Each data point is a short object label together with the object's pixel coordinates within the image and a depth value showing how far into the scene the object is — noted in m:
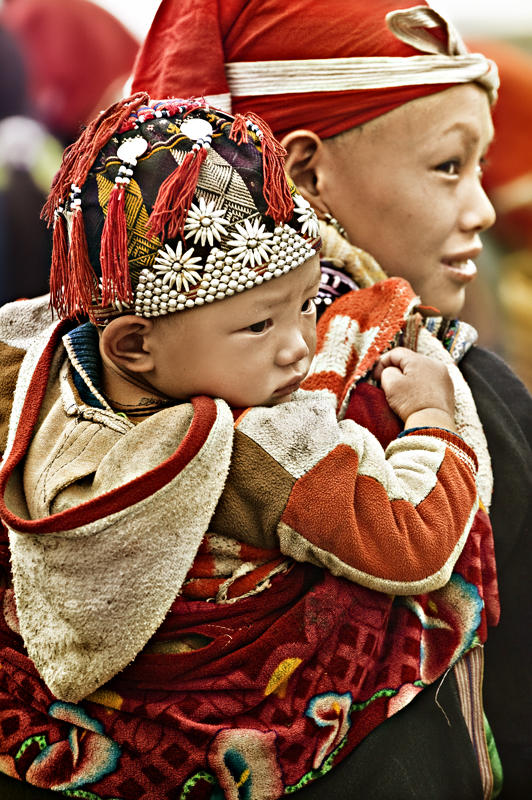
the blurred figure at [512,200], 5.82
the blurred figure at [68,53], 6.25
